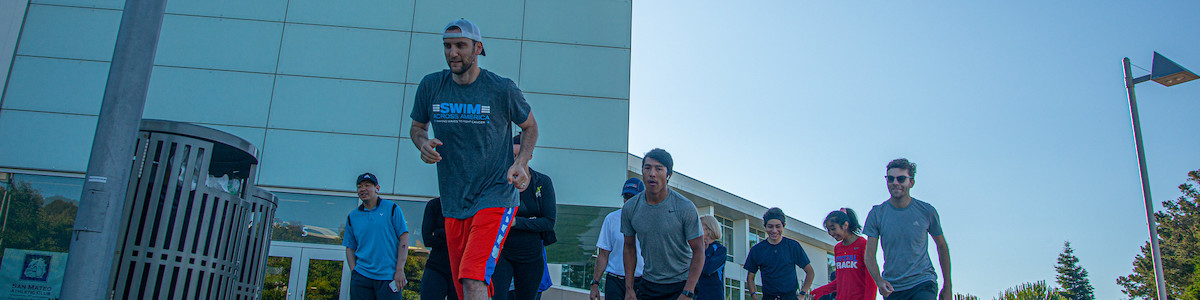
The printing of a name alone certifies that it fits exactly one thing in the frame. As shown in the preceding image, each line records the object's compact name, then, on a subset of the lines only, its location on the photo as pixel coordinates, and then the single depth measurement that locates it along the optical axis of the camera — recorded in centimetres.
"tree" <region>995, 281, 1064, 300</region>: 5803
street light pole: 1253
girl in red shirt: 839
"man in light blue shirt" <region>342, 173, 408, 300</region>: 757
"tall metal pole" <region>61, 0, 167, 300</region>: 425
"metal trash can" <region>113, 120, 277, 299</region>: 497
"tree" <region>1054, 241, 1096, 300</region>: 7838
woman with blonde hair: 789
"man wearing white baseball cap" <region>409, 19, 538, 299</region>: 411
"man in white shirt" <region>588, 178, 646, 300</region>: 746
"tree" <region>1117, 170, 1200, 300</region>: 5369
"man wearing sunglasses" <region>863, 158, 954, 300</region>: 707
